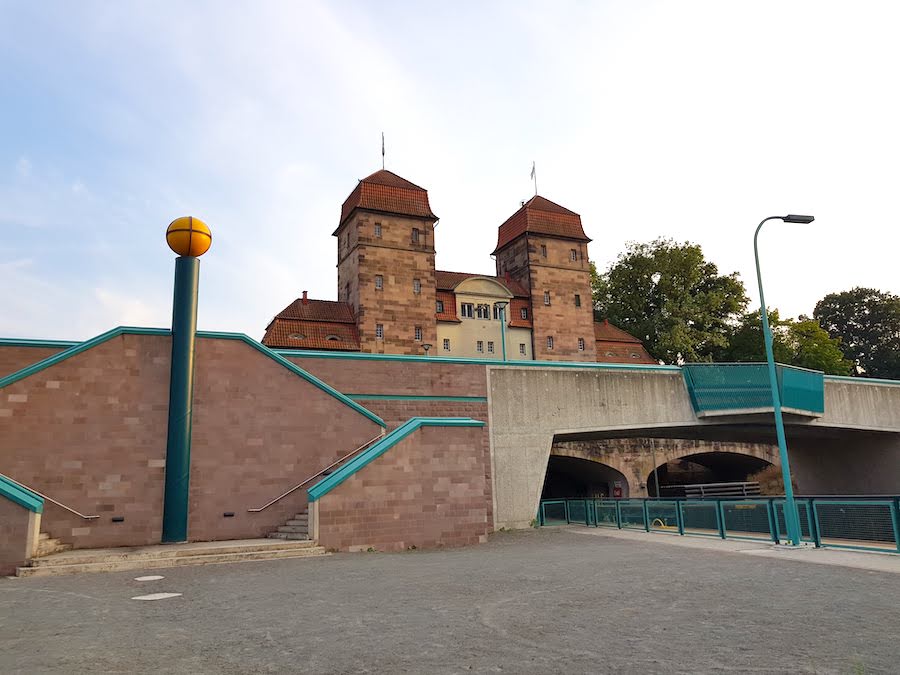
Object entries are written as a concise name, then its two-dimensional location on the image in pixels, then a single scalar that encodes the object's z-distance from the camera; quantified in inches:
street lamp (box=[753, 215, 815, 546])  604.1
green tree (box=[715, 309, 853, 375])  2466.8
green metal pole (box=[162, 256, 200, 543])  674.2
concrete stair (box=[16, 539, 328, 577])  539.0
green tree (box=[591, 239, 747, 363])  2316.7
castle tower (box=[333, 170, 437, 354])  1796.3
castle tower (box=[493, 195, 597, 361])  2068.2
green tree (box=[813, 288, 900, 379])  2908.5
